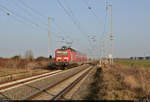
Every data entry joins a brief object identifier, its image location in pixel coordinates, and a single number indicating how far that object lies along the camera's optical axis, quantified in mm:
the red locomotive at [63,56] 34638
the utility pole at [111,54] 33925
